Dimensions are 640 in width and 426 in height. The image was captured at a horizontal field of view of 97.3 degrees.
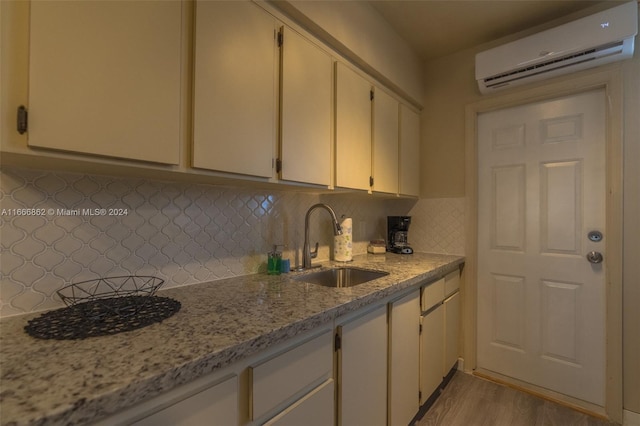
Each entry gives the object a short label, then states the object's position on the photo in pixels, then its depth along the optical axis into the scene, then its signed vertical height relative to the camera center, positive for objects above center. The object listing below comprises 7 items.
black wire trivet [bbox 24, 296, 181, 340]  0.72 -0.30
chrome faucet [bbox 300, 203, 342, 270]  1.69 -0.20
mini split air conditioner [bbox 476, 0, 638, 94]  1.61 +1.06
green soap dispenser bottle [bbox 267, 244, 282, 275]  1.51 -0.26
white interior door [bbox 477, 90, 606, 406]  1.82 -0.19
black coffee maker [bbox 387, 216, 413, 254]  2.43 -0.16
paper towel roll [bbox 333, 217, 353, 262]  1.89 -0.19
